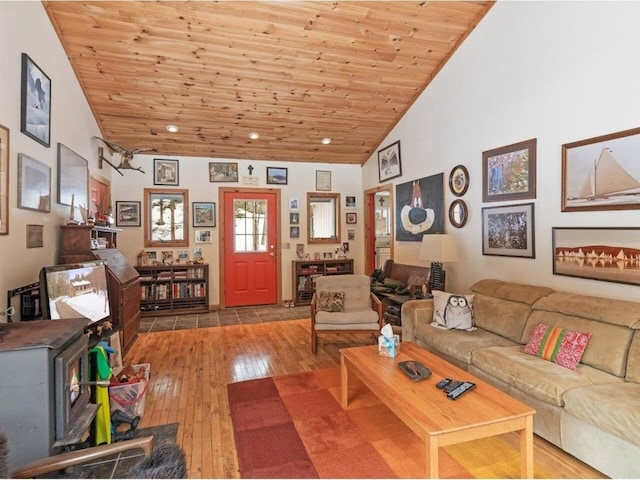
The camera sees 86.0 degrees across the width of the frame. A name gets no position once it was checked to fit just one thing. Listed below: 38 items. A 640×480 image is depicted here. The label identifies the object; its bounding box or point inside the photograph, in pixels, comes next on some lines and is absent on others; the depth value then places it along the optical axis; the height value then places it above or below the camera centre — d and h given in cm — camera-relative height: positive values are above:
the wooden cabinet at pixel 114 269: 329 -32
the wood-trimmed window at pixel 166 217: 570 +39
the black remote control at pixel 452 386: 190 -82
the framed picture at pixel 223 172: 599 +122
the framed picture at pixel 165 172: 572 +116
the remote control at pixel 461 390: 183 -82
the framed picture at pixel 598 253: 243 -9
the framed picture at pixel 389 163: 543 +130
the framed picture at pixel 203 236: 592 +8
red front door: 609 -13
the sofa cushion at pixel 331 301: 387 -69
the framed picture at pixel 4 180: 232 +41
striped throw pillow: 224 -71
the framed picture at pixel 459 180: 401 +73
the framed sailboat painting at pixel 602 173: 243 +52
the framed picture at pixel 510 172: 320 +69
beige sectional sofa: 173 -82
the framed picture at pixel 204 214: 591 +46
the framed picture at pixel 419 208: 451 +48
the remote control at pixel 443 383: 196 -82
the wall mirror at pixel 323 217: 654 +45
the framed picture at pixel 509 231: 323 +10
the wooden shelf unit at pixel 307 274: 626 -62
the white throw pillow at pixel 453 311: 318 -67
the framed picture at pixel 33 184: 260 +46
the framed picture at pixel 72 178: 334 +67
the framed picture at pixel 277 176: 627 +120
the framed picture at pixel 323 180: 655 +116
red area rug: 186 -124
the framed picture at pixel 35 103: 262 +112
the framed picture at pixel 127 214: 554 +43
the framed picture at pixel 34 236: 274 +4
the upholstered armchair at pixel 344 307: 362 -76
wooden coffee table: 156 -85
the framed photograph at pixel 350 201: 671 +78
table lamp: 386 -9
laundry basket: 231 -107
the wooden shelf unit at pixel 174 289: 546 -79
